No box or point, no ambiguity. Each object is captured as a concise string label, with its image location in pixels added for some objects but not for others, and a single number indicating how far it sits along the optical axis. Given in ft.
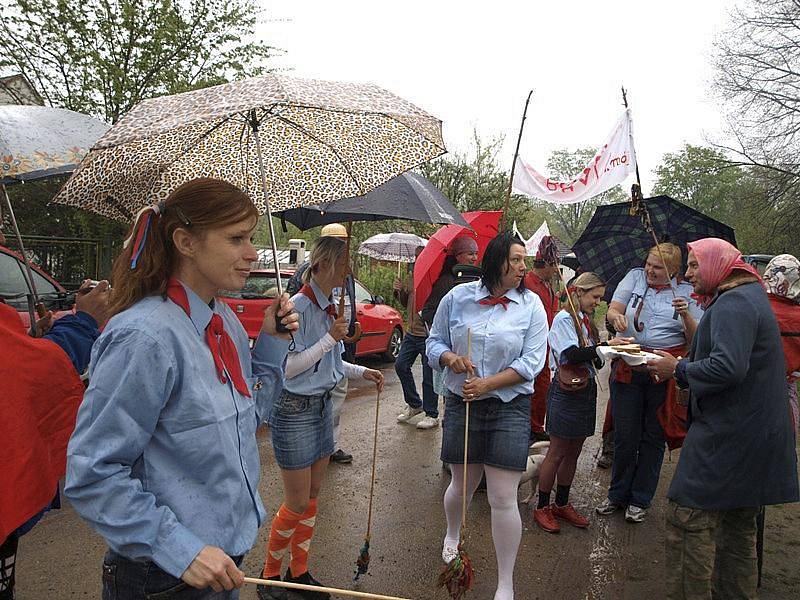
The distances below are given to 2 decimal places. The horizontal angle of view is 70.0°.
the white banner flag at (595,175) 14.94
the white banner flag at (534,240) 48.29
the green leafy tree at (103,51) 33.30
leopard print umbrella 6.91
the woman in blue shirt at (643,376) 13.73
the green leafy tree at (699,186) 106.32
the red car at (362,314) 27.48
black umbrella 12.62
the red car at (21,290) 18.72
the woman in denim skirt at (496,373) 10.20
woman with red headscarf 8.84
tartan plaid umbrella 14.25
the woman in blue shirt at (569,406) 13.28
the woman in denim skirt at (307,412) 9.86
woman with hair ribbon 4.66
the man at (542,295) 15.88
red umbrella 18.43
